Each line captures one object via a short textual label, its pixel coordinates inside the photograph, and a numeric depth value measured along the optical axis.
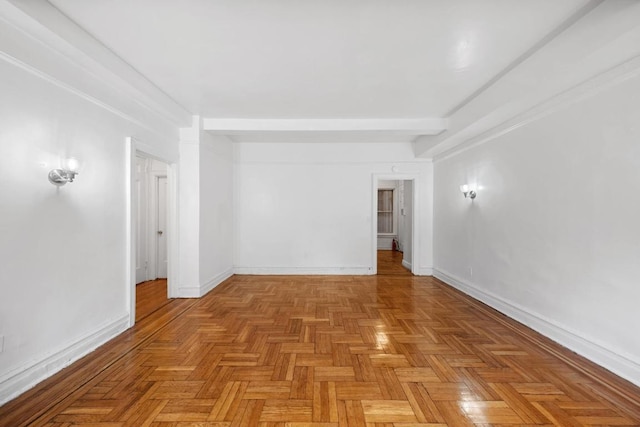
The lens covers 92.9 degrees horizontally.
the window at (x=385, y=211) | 10.30
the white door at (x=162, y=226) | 5.52
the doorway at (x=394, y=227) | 5.91
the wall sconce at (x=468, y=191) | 4.27
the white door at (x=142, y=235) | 5.30
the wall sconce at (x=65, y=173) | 2.21
